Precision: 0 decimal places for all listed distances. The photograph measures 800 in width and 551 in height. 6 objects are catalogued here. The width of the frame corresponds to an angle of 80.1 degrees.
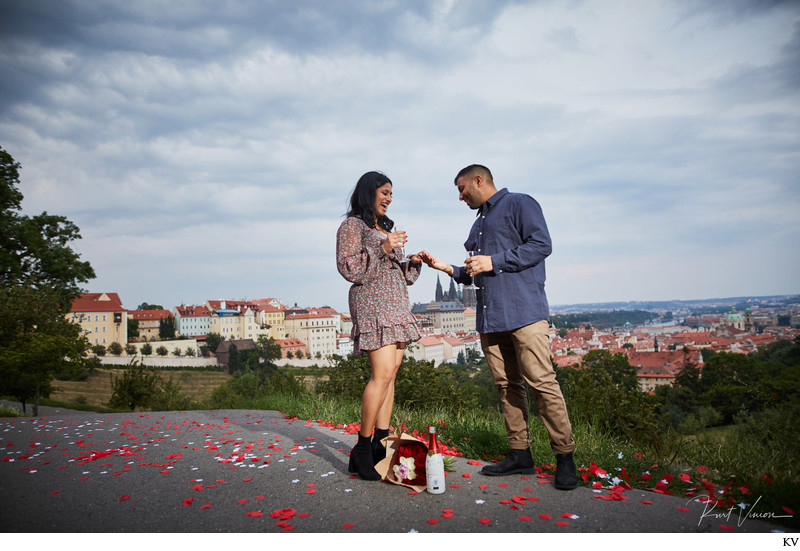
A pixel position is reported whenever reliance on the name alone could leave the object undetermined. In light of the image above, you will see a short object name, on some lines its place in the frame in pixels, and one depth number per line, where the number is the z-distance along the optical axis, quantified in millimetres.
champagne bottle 2479
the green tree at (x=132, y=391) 12641
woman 2836
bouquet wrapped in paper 2572
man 2711
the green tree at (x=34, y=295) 10812
